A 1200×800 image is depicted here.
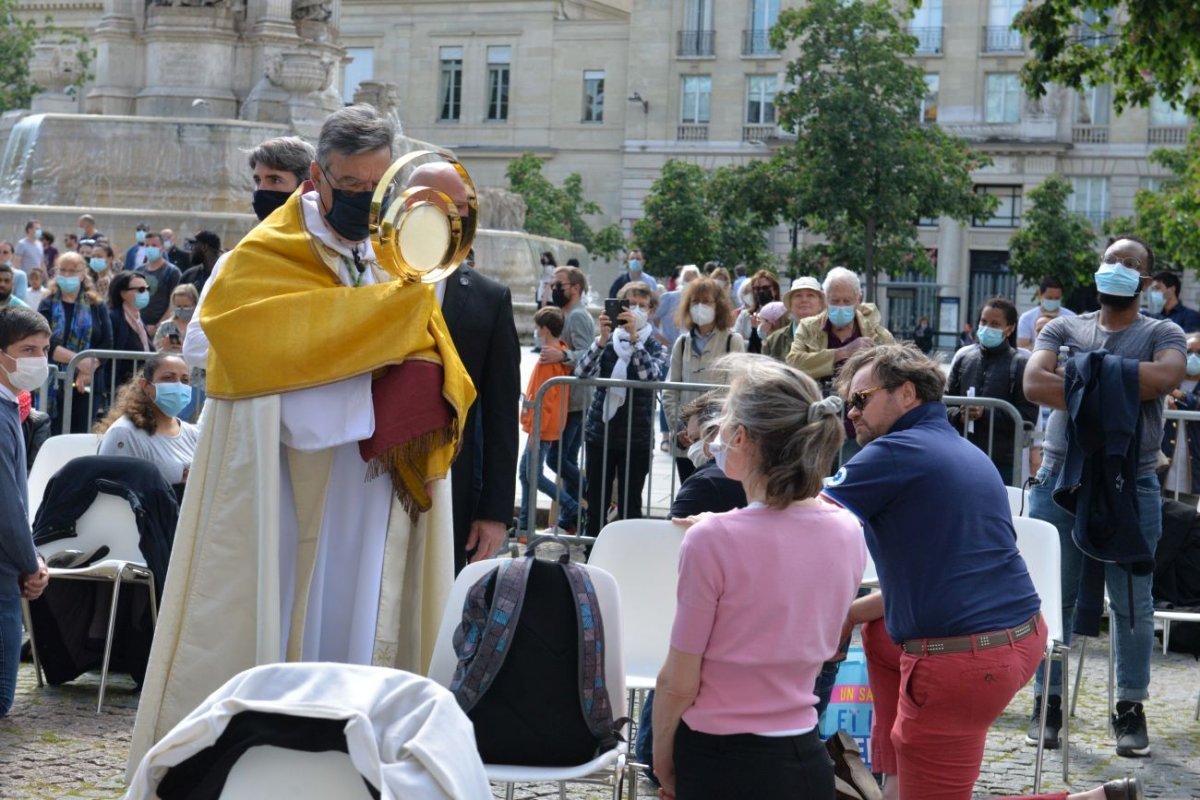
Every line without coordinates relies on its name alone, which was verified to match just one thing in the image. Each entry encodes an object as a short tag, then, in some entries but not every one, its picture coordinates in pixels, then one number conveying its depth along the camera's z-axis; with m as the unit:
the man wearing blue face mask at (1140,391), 7.31
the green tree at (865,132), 43.19
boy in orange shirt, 11.36
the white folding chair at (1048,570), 6.73
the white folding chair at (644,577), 6.30
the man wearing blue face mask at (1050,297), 13.43
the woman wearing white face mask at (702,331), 11.81
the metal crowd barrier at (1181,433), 9.56
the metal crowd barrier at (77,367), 10.37
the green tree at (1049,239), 51.94
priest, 4.66
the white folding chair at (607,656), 4.79
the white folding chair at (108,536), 7.74
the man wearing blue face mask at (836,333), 10.17
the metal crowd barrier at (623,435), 9.76
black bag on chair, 4.69
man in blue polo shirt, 4.98
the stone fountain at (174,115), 25.14
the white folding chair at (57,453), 8.33
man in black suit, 5.41
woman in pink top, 4.20
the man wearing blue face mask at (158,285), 15.91
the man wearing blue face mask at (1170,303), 14.37
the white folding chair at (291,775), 3.29
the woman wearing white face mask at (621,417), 10.83
